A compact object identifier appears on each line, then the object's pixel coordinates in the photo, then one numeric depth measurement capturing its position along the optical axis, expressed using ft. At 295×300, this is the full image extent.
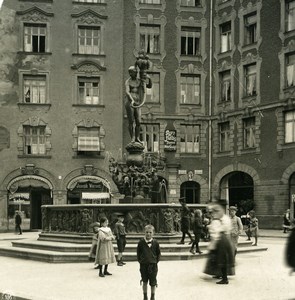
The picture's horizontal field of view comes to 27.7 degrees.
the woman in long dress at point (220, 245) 41.83
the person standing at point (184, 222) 62.39
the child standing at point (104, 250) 47.03
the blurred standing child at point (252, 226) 77.36
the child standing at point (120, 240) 54.25
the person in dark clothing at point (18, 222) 114.52
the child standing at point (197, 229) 57.62
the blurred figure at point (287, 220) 106.06
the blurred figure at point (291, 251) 27.22
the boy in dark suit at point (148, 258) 34.94
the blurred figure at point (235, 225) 52.41
